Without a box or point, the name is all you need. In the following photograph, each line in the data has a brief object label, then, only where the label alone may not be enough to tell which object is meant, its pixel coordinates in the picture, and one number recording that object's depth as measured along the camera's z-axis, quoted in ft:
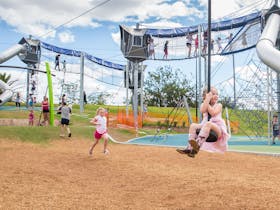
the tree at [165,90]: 143.21
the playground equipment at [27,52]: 76.45
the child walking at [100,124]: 32.55
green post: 52.96
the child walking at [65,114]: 43.58
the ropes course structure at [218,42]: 48.41
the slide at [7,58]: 70.79
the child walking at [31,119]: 56.83
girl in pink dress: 13.74
